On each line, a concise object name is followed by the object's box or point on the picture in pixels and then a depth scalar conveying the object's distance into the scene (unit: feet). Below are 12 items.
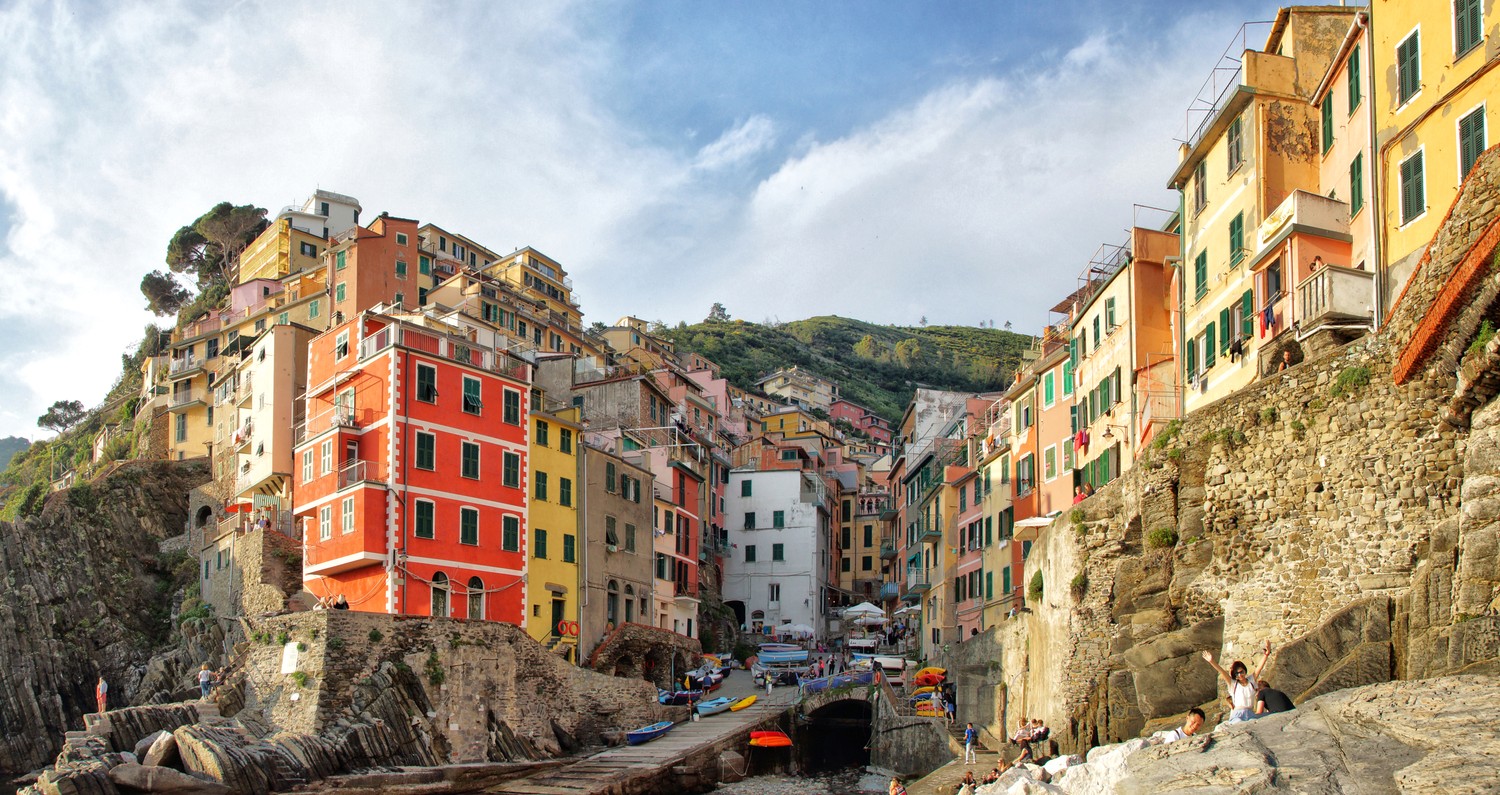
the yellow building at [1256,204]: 104.94
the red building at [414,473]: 164.86
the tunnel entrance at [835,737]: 208.85
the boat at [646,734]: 176.96
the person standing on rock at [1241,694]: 75.72
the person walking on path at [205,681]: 166.13
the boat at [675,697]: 197.24
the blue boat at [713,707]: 197.16
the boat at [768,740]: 180.96
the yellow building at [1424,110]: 81.61
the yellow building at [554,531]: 183.83
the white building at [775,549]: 287.69
